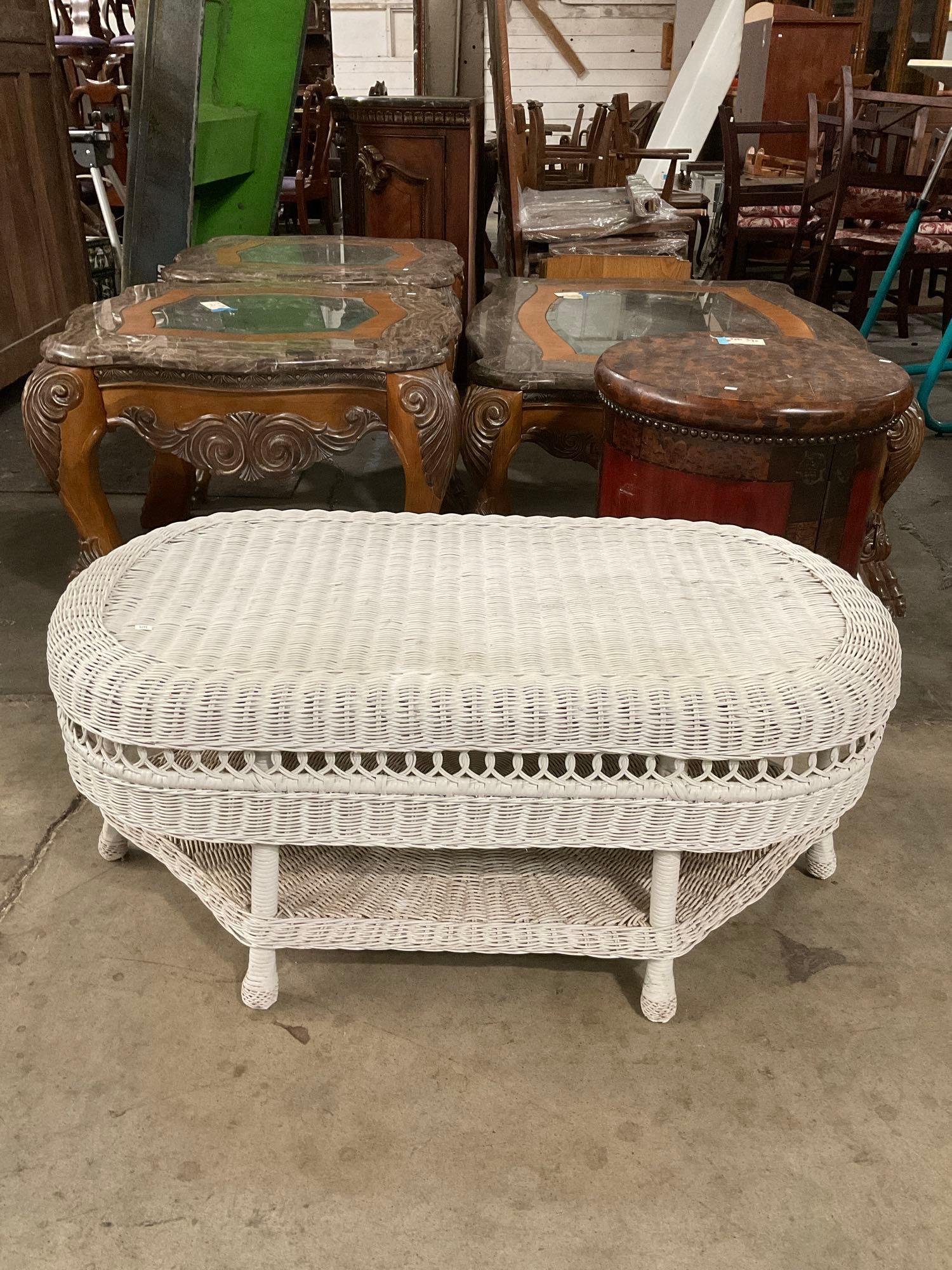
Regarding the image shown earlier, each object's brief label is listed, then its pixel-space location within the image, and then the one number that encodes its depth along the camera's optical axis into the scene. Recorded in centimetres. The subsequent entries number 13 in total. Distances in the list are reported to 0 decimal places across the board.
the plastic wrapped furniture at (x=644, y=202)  367
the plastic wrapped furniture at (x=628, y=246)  350
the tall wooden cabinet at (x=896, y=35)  847
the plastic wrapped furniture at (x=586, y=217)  361
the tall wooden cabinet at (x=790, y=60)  763
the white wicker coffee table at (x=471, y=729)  109
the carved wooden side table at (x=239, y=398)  190
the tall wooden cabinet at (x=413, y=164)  341
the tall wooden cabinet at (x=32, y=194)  363
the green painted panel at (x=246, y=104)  363
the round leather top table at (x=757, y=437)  166
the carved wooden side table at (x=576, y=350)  208
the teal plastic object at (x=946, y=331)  351
